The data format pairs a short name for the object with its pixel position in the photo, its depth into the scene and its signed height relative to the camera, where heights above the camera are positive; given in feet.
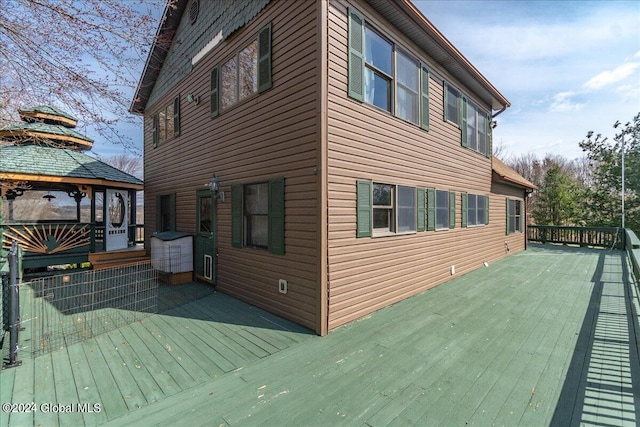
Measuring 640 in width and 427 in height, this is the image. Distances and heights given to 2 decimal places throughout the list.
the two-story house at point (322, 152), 13.74 +3.88
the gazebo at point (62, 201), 25.55 +1.33
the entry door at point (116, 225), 30.99 -1.48
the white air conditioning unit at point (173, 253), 22.98 -3.40
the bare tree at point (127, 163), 88.22 +15.76
